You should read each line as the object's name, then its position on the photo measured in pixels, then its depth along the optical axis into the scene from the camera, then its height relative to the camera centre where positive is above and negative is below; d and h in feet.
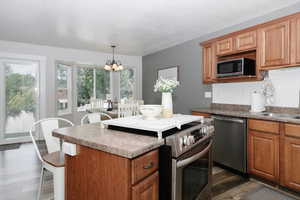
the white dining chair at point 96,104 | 15.21 -0.66
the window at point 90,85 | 18.11 +1.16
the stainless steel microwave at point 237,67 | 9.27 +1.52
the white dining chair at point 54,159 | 5.18 -2.00
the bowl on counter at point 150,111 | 5.37 -0.43
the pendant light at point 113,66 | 13.89 +2.26
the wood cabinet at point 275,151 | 6.97 -2.26
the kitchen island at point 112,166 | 3.44 -1.45
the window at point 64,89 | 16.21 +0.64
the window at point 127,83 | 19.94 +1.37
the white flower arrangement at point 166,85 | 6.12 +0.37
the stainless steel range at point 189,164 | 3.95 -1.62
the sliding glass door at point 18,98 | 14.38 -0.15
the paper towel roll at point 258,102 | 9.17 -0.29
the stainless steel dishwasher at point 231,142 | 8.58 -2.28
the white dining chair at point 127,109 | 12.30 -0.91
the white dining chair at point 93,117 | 7.93 -0.91
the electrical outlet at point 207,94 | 12.46 +0.11
